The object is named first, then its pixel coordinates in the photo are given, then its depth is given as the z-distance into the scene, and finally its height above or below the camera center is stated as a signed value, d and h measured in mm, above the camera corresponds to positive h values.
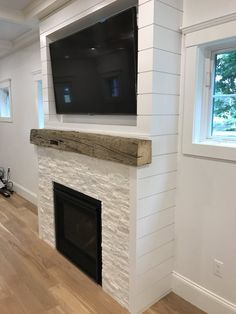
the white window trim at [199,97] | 1691 +107
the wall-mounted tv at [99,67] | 1839 +363
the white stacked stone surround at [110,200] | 1902 -661
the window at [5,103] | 4598 +191
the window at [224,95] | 1753 +115
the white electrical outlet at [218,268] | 1848 -1083
